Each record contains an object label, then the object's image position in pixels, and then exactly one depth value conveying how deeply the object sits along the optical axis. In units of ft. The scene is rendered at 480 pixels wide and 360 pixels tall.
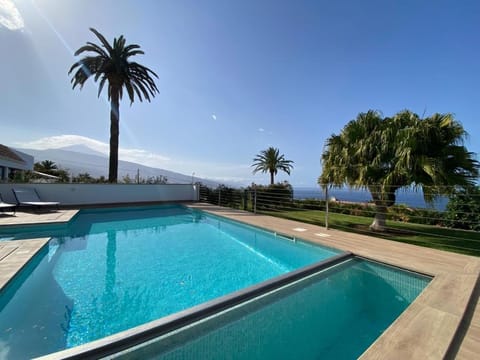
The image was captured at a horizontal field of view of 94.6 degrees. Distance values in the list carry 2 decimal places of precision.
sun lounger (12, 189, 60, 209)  25.51
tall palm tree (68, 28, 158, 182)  34.81
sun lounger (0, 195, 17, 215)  23.06
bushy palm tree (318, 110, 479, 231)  15.85
